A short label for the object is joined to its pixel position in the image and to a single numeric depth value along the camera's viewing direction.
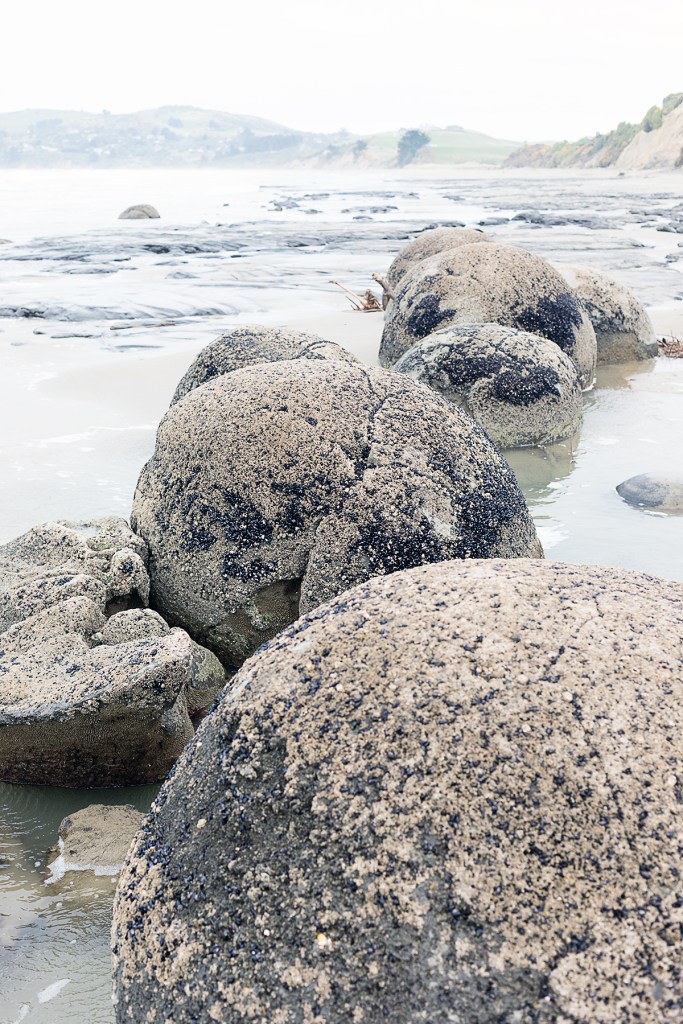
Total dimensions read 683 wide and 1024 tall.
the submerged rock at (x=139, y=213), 31.39
